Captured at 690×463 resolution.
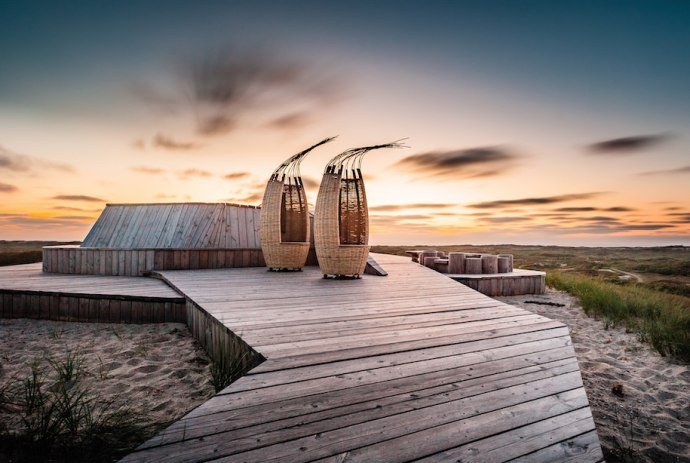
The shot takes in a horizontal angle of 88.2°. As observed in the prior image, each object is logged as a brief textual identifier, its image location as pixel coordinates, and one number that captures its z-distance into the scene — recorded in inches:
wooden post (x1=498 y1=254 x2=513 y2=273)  344.5
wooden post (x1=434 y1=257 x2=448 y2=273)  333.1
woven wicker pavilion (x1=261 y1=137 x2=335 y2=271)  293.4
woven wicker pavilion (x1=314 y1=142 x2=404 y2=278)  251.9
